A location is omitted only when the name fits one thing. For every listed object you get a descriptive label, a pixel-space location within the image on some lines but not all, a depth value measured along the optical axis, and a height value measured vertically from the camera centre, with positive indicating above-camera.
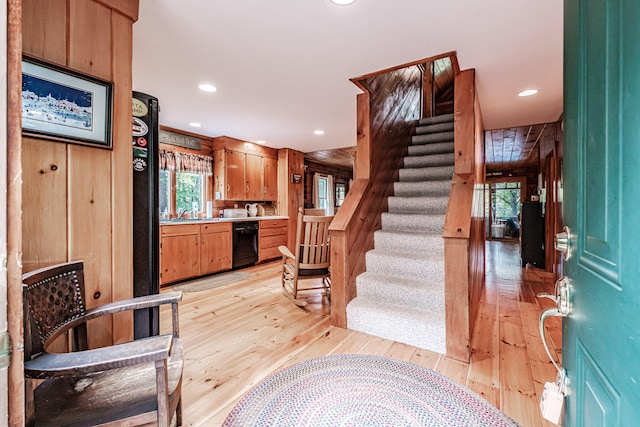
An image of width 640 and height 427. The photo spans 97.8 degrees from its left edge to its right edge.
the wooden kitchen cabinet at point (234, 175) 5.05 +0.68
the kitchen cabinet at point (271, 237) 5.29 -0.50
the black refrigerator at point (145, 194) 1.63 +0.11
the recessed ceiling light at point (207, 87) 2.81 +1.28
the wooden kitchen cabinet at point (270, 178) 5.80 +0.73
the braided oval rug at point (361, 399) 1.39 -1.03
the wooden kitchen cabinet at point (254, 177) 5.43 +0.70
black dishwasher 4.79 -0.56
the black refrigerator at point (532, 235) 4.92 -0.41
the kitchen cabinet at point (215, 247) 4.27 -0.57
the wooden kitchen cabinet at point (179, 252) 3.76 -0.57
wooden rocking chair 3.01 -0.43
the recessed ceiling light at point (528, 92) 2.93 +1.28
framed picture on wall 1.18 +0.50
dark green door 0.43 +0.00
